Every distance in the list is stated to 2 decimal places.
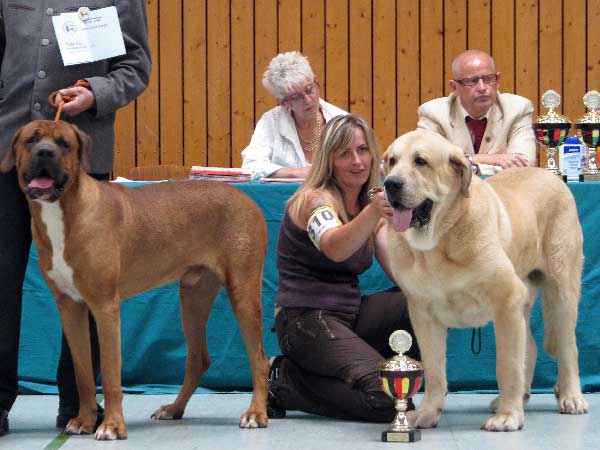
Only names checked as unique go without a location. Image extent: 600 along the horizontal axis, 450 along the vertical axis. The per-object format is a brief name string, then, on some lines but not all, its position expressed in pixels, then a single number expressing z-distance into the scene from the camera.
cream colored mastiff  5.20
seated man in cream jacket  8.58
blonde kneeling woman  6.00
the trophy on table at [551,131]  7.61
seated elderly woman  8.83
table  7.25
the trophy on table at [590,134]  7.54
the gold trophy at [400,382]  5.18
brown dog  5.26
